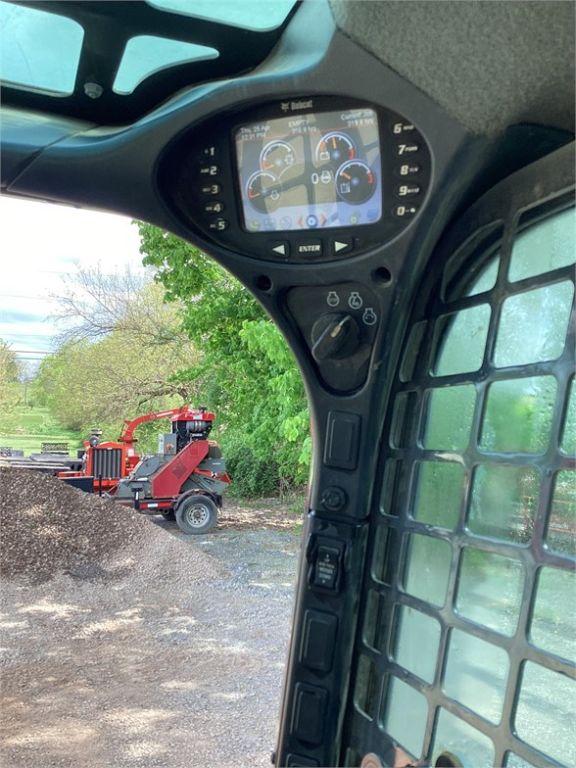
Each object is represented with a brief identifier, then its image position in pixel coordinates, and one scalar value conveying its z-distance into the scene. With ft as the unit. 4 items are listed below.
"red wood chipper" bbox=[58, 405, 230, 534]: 30.99
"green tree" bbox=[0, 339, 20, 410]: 32.83
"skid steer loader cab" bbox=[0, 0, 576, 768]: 3.21
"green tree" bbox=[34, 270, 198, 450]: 41.14
